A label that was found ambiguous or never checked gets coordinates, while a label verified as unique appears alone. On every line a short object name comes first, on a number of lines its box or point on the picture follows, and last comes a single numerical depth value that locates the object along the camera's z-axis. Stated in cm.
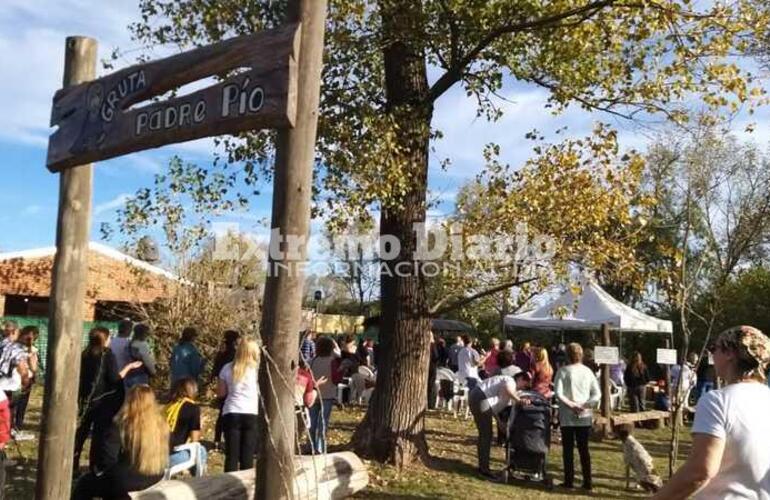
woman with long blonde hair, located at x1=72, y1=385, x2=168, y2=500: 596
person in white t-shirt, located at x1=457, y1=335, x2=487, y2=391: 1697
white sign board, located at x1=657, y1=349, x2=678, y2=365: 1564
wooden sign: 394
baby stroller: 979
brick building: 2656
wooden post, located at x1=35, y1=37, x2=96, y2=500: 491
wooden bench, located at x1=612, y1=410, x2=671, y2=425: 1165
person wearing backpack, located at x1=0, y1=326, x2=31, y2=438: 921
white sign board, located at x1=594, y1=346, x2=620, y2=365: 1388
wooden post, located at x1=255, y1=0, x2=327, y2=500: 409
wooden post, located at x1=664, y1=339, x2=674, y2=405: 1658
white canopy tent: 1753
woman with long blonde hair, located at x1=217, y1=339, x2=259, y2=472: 789
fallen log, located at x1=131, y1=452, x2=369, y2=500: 576
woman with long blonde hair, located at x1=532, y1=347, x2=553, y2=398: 1126
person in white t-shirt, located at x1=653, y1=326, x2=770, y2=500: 332
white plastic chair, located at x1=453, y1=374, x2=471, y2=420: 1677
